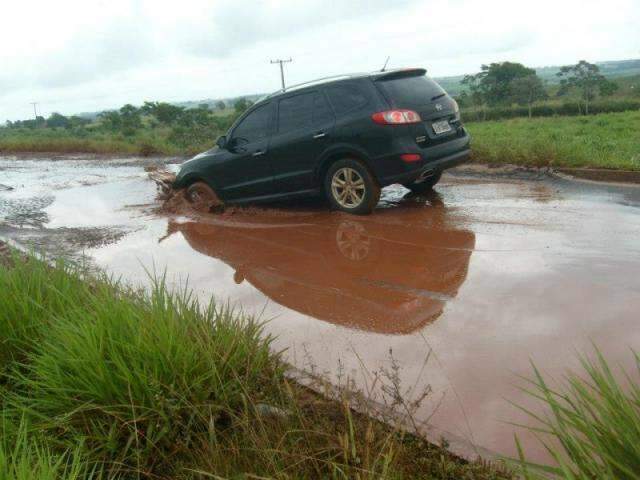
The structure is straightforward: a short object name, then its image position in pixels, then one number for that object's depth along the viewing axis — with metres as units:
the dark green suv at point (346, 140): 7.47
